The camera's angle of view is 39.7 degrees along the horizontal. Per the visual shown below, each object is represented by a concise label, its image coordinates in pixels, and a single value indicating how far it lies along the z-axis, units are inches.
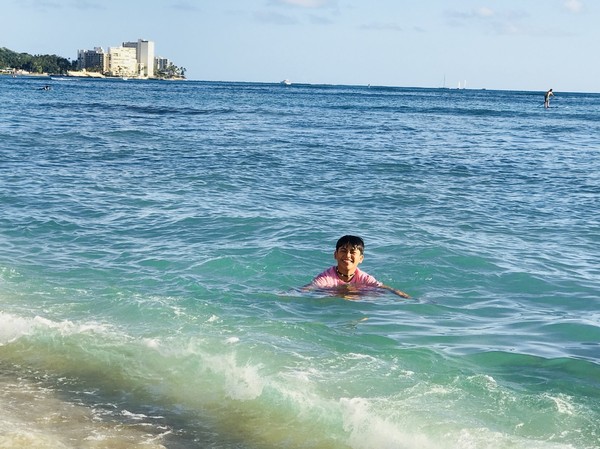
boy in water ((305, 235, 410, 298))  373.7
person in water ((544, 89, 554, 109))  3052.2
